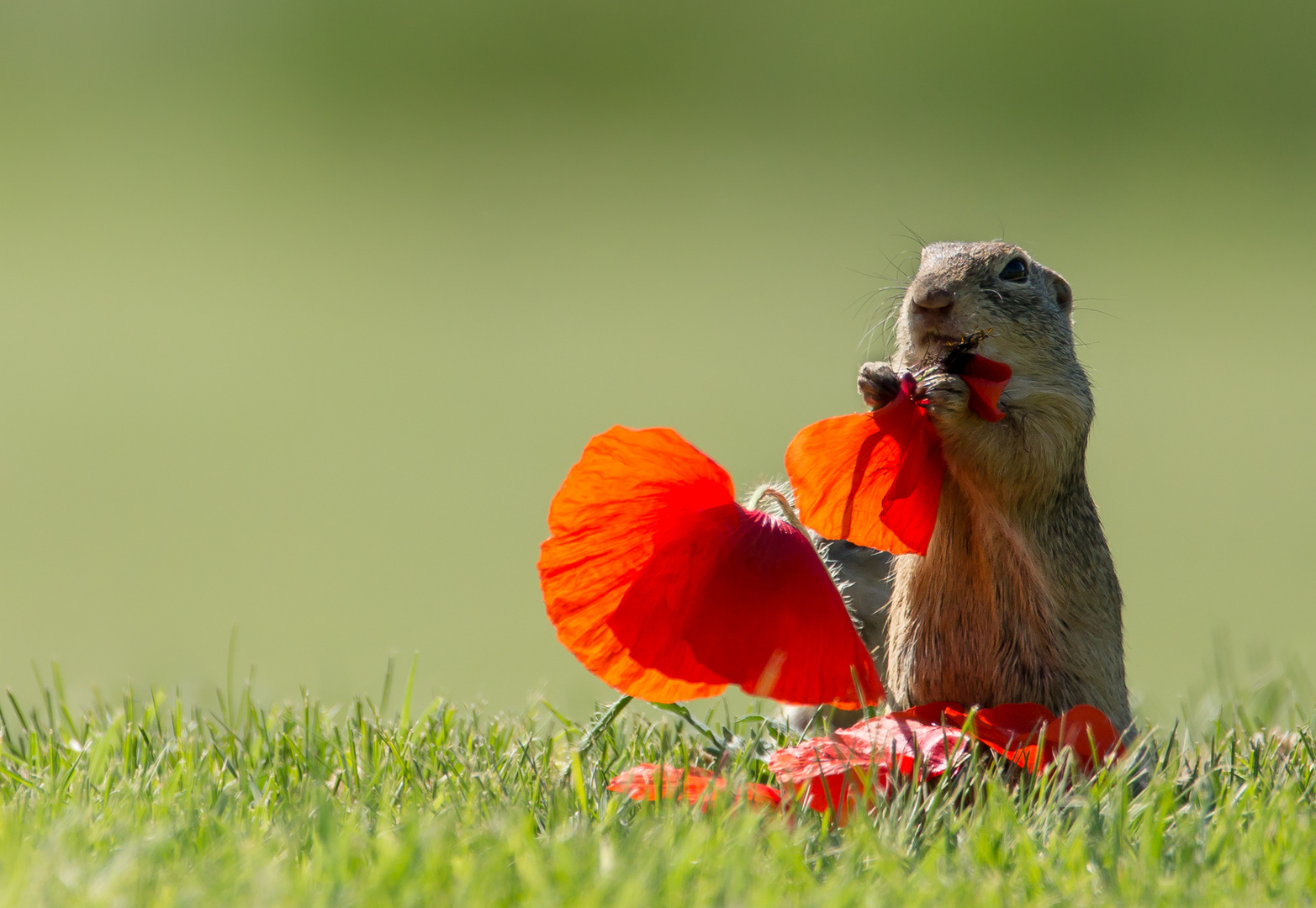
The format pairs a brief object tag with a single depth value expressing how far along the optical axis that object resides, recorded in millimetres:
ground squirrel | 5035
